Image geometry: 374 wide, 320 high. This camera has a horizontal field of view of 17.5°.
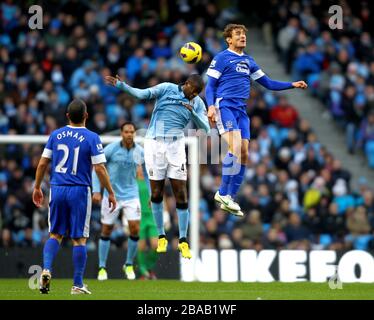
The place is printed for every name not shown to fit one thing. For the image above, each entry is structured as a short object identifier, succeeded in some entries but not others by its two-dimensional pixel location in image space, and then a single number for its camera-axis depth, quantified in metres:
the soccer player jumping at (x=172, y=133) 17.84
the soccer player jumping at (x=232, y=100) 17.58
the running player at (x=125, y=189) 21.00
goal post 22.67
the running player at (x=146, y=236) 22.61
